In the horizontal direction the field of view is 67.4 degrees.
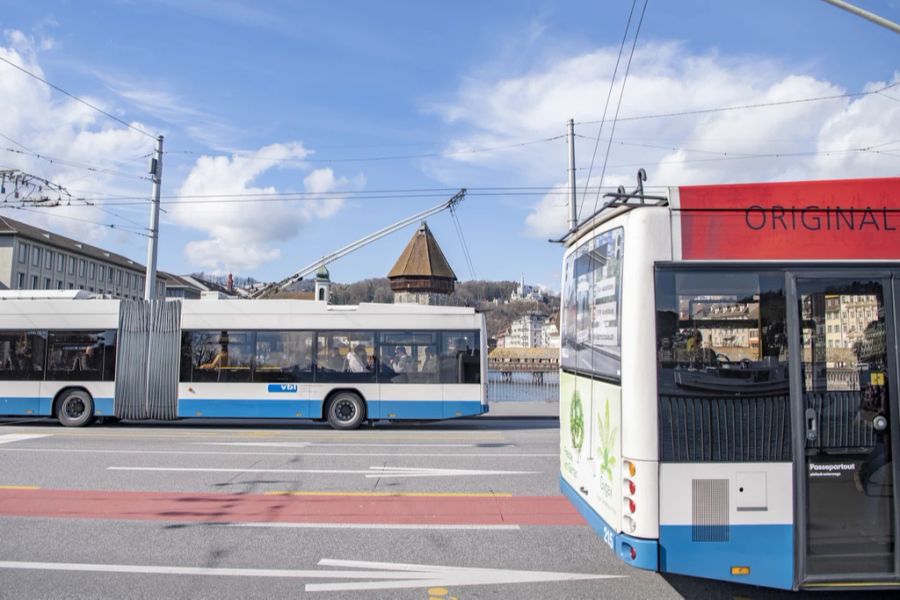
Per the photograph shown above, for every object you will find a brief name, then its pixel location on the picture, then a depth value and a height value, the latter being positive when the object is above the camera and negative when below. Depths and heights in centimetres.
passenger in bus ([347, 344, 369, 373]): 1620 -37
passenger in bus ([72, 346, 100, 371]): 1647 -42
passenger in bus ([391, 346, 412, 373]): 1617 -36
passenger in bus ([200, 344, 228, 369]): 1634 -38
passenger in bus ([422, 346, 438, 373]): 1612 -40
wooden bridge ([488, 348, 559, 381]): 5588 -104
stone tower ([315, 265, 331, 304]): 5718 +612
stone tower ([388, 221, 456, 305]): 6353 +669
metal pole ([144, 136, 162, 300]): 2108 +361
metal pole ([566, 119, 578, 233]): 2014 +522
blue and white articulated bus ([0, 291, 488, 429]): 1611 -43
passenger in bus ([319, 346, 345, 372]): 1620 -38
